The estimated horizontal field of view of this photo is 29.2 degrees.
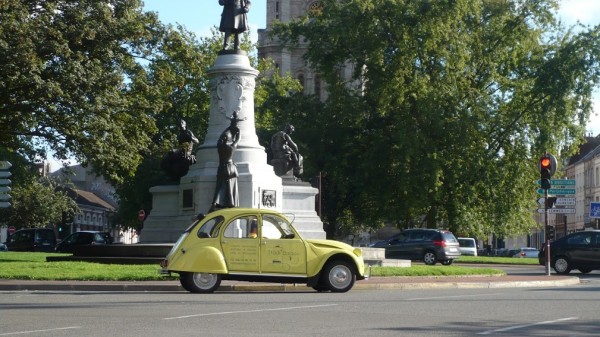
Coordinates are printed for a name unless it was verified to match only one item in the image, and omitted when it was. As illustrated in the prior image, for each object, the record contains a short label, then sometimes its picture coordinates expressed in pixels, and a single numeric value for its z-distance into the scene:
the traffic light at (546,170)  33.47
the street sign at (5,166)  34.04
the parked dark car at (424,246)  45.84
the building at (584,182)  120.56
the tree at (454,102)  55.59
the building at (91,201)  145.75
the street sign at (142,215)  64.06
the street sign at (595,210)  53.12
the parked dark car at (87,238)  58.31
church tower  125.51
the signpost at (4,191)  31.16
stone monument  35.53
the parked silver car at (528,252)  81.69
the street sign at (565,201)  39.45
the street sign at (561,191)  36.31
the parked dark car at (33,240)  65.75
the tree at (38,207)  94.49
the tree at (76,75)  37.34
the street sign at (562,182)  36.50
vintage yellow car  21.95
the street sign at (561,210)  35.97
